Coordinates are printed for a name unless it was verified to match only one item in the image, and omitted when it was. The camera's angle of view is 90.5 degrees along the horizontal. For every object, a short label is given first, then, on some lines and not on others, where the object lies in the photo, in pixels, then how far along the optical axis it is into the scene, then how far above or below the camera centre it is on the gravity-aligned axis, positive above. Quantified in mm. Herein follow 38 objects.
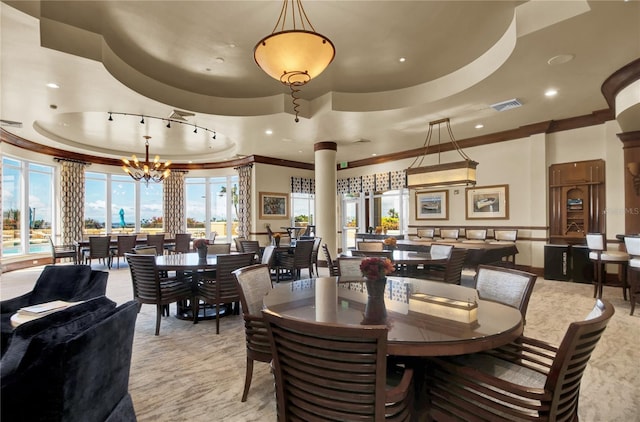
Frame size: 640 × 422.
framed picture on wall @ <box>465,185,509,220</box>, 7363 +232
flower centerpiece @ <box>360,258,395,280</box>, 1874 -332
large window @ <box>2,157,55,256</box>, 8047 +215
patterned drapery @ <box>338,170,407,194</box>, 9484 +979
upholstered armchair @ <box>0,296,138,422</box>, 1229 -639
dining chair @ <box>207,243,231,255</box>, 5107 -575
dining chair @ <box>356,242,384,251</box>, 4590 -486
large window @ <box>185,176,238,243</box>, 11883 +252
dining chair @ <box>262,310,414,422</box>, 1122 -601
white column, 7820 +576
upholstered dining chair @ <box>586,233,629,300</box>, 4645 -665
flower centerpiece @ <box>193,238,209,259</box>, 4199 -454
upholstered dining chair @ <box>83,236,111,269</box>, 8070 -856
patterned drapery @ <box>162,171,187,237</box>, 11359 +389
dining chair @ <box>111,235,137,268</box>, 8375 -805
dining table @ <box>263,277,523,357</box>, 1345 -553
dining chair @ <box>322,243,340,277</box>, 3961 -700
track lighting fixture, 5594 +1911
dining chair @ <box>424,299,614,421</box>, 1182 -757
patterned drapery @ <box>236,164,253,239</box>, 10070 +495
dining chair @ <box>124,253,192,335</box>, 3598 -844
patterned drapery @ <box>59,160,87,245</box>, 9242 +422
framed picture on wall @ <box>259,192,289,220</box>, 10141 +269
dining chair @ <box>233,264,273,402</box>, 2146 -713
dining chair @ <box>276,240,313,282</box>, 6180 -885
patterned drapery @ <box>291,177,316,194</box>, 10838 +983
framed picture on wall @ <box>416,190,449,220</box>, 8461 +202
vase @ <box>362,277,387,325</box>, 1729 -523
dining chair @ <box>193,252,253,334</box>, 3609 -821
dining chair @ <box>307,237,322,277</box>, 6630 -784
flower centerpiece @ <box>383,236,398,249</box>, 4695 -450
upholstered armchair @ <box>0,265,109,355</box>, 2814 -641
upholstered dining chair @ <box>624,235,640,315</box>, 4055 -702
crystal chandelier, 7883 +1235
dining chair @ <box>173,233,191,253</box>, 9320 -863
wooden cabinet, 6203 +230
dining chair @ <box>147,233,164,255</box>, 9009 -772
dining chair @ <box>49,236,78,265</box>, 7741 -946
